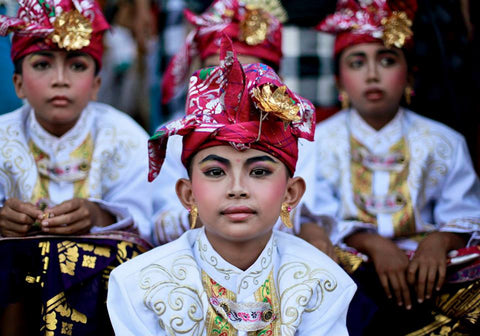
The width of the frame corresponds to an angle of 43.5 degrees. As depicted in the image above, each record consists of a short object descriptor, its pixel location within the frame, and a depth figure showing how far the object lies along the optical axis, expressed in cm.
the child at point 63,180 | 256
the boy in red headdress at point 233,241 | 224
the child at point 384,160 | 320
